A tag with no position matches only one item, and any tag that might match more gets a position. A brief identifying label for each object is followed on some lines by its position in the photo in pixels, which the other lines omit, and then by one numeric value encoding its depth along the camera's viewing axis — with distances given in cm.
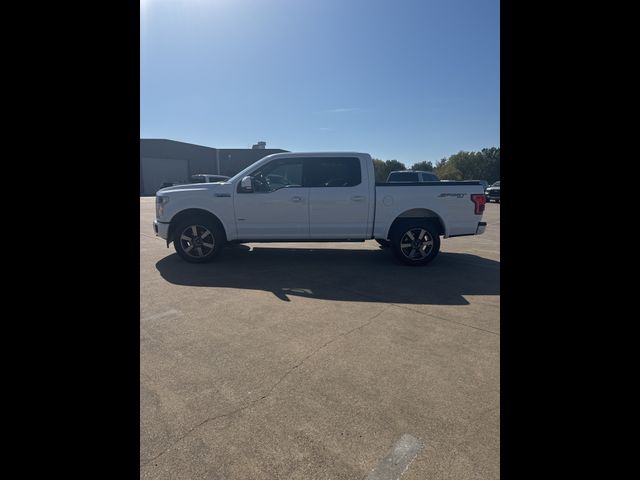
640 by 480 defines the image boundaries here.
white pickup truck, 618
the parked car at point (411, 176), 1636
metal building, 4394
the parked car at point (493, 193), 2425
